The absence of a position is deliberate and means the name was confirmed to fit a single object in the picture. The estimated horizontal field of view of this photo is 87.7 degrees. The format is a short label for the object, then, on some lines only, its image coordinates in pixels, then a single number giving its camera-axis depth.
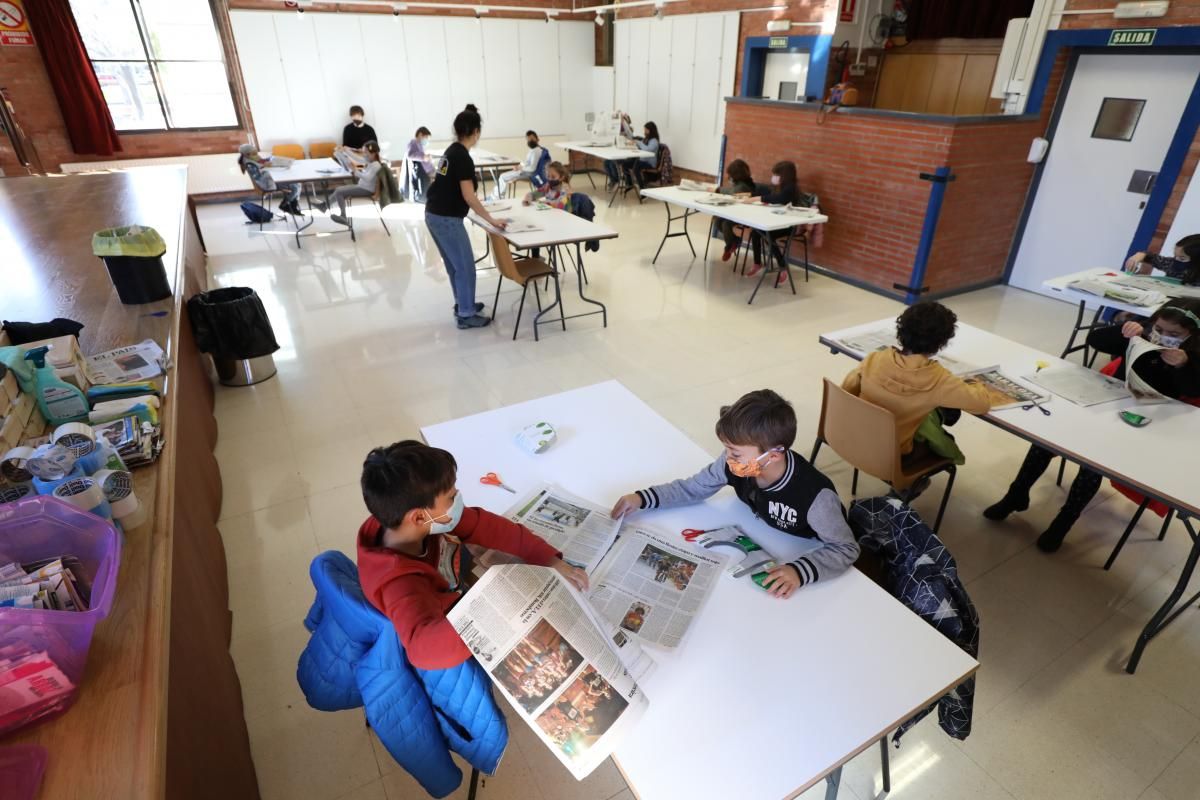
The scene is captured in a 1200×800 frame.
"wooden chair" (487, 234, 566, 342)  4.50
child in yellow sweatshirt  2.31
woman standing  4.32
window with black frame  8.16
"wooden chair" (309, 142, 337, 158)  9.35
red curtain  7.65
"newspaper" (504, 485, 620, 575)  1.59
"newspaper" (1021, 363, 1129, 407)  2.42
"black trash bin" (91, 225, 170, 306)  2.78
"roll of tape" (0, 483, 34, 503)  1.32
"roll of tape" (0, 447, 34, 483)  1.36
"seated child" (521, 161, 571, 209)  6.03
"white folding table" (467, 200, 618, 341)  4.50
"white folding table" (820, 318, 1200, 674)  1.95
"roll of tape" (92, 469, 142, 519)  1.38
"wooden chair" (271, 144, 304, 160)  9.09
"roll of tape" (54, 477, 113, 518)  1.28
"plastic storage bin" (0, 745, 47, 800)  0.92
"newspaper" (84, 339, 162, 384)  2.08
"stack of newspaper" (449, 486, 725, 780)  1.12
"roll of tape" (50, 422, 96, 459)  1.41
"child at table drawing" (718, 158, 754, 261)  6.25
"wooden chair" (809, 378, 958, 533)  2.33
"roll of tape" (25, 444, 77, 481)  1.32
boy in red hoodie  1.24
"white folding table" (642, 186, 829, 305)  5.14
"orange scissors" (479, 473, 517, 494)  1.85
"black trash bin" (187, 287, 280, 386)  3.74
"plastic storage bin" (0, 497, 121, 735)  0.99
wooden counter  0.99
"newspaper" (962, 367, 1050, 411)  2.40
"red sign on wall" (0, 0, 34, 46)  7.45
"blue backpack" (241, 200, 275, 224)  7.77
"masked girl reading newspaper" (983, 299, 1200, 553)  2.37
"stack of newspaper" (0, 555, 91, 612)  1.06
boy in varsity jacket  1.59
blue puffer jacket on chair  1.34
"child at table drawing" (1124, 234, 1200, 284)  3.67
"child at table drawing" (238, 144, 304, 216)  7.00
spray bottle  1.71
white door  4.66
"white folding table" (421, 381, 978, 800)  1.12
